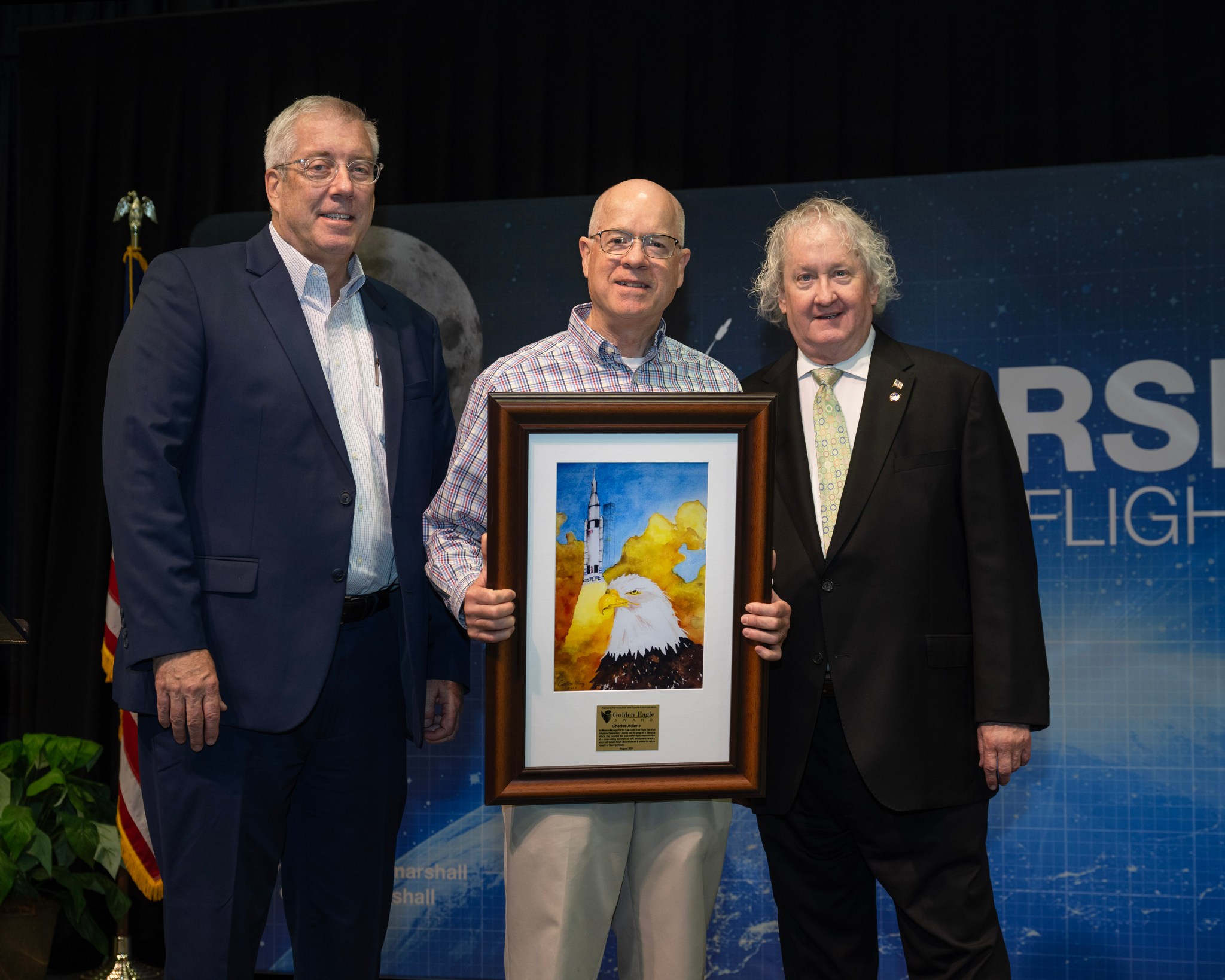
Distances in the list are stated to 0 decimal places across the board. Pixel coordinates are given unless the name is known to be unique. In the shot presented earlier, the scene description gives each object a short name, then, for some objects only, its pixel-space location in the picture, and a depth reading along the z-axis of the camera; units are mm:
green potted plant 3404
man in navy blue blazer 1936
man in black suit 2092
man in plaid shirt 1899
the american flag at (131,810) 3338
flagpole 3410
